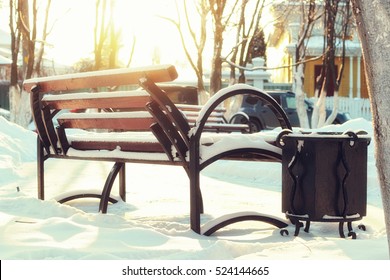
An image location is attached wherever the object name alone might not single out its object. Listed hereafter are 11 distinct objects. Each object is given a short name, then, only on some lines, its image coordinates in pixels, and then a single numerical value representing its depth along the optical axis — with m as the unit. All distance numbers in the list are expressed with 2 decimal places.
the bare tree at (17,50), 20.41
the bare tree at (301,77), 20.80
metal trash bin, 4.87
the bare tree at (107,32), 23.73
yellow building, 38.50
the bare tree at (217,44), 19.27
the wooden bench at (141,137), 4.70
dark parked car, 26.14
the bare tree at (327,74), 20.38
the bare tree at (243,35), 21.08
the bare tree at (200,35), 19.95
